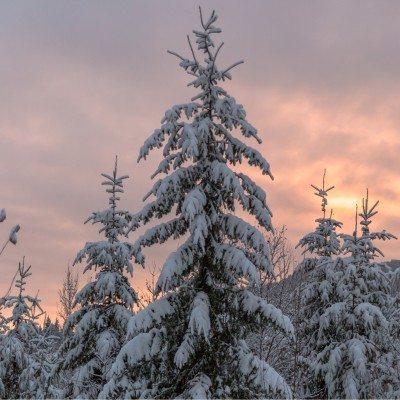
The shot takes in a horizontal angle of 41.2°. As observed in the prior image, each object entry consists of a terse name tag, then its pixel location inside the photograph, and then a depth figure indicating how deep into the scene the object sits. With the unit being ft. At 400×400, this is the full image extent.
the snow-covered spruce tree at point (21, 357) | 66.28
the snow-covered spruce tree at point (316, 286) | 74.23
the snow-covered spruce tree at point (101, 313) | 62.95
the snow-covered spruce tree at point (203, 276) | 39.55
